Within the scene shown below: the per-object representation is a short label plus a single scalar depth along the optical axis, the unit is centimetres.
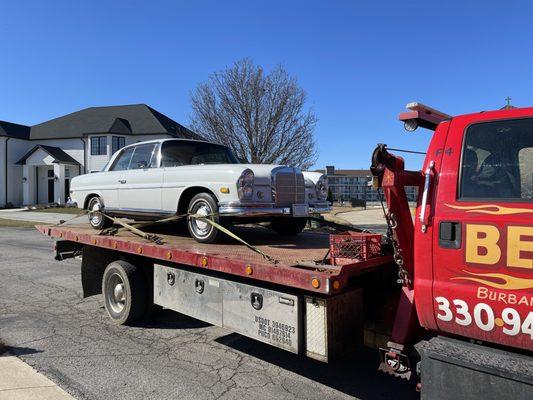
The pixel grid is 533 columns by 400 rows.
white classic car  552
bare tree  1912
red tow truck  269
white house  3994
